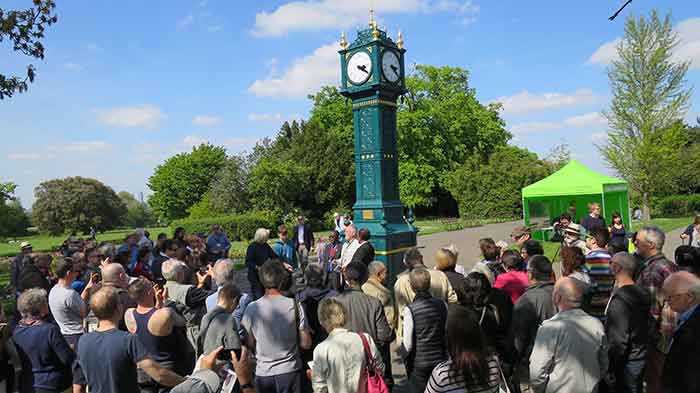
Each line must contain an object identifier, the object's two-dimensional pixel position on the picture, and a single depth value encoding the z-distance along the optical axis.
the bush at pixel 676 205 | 29.36
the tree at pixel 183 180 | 49.00
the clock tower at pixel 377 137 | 8.09
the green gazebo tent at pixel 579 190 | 14.34
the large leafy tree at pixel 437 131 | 35.19
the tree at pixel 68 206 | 53.62
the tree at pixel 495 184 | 31.97
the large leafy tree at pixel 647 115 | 26.67
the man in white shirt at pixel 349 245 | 6.77
